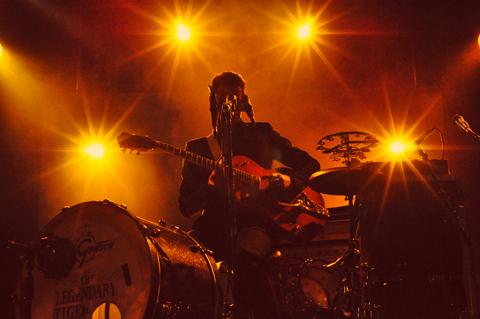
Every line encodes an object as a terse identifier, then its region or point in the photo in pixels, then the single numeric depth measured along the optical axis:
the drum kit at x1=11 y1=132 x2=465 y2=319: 2.56
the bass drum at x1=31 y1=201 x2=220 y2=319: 2.49
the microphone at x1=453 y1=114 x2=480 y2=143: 3.34
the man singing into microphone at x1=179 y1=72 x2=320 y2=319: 3.20
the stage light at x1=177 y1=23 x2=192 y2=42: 6.40
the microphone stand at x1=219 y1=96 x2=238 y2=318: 2.40
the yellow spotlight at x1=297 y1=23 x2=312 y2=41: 6.40
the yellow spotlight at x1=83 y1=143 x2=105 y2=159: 6.54
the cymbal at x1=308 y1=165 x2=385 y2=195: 3.22
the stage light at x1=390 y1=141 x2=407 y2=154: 6.26
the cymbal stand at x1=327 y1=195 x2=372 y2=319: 3.38
